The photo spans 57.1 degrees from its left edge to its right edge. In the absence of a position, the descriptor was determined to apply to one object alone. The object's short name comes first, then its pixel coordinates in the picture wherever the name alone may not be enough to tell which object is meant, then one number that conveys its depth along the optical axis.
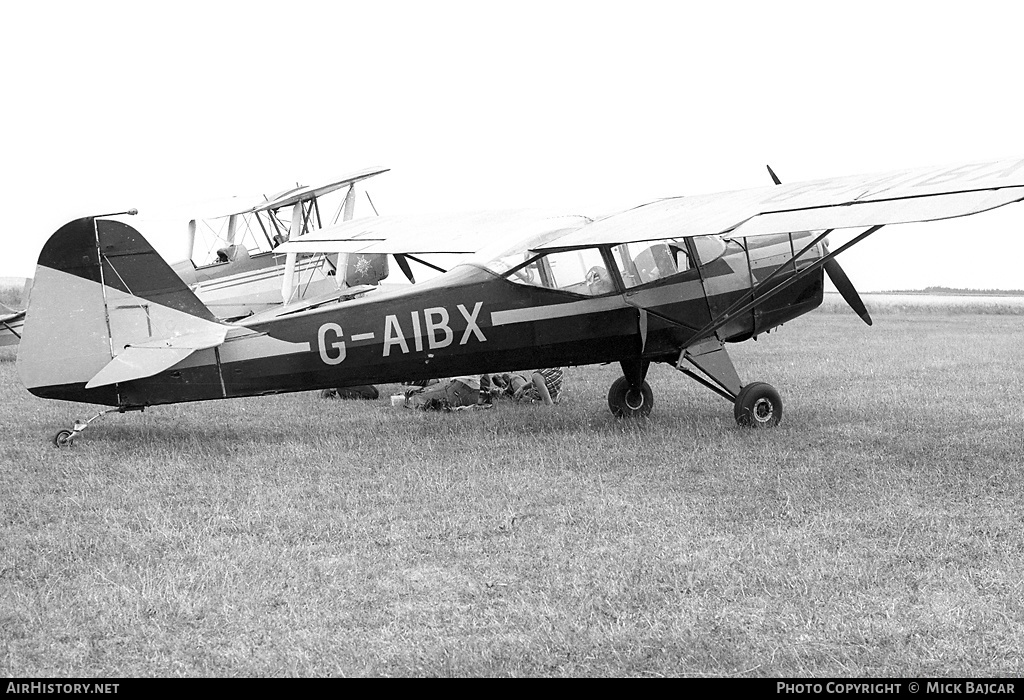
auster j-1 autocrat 7.07
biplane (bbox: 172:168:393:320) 13.32
